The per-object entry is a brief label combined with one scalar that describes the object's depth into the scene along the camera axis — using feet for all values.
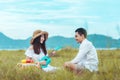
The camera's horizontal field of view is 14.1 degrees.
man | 31.09
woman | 34.17
